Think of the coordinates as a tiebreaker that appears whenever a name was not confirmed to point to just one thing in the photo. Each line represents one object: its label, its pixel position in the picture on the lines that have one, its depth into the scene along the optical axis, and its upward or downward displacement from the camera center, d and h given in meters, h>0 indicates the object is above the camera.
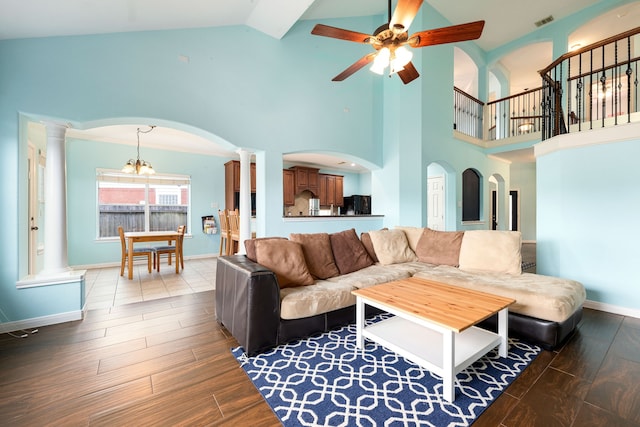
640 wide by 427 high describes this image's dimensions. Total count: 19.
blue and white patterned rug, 1.49 -1.11
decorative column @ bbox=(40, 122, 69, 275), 2.81 +0.12
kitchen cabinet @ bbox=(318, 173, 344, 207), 8.35 +0.71
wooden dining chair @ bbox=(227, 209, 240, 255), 5.40 -0.39
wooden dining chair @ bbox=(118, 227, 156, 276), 4.68 -0.68
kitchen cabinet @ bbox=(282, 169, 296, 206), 7.57 +0.68
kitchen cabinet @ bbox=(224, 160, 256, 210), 6.52 +0.74
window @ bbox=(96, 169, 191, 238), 5.77 +0.25
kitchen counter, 4.30 -0.09
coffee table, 1.62 -0.78
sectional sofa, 2.17 -0.68
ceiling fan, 2.14 +1.47
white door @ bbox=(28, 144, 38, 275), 3.33 +0.18
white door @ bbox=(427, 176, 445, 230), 6.18 +0.21
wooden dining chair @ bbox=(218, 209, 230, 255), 6.08 -0.43
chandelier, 4.83 +0.81
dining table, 4.57 -0.44
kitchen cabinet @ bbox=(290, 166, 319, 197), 7.72 +0.97
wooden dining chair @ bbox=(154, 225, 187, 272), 4.96 -0.67
